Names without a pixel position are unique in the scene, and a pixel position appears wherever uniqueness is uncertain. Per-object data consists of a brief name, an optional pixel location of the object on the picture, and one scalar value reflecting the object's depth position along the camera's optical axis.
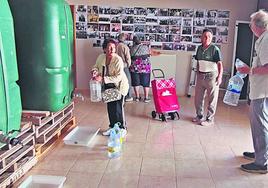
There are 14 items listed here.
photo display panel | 4.99
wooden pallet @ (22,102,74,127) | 2.42
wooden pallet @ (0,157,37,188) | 1.95
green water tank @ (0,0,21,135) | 1.85
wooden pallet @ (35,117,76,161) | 2.47
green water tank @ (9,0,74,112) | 2.40
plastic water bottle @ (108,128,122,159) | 2.53
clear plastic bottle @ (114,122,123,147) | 2.68
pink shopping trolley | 3.63
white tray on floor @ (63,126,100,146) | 2.79
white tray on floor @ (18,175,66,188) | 2.03
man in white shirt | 2.15
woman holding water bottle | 2.91
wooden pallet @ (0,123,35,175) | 1.95
